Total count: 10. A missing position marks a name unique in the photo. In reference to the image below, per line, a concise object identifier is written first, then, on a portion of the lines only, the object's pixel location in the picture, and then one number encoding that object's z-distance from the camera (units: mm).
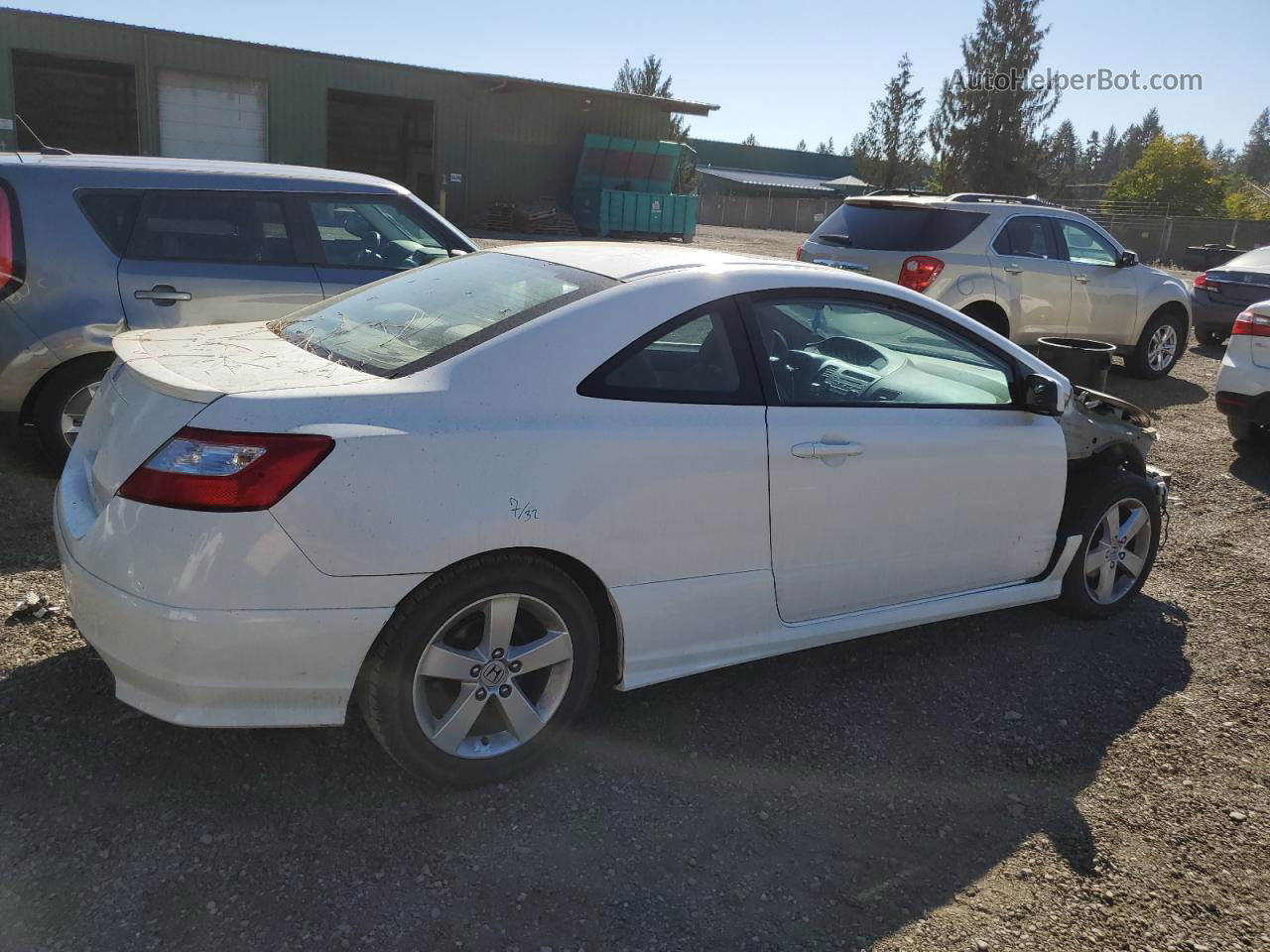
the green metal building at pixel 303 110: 23234
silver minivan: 5180
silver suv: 8906
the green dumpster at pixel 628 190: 28609
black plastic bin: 6656
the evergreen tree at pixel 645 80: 50372
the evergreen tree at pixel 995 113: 49281
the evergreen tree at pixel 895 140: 54875
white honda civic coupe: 2641
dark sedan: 13164
